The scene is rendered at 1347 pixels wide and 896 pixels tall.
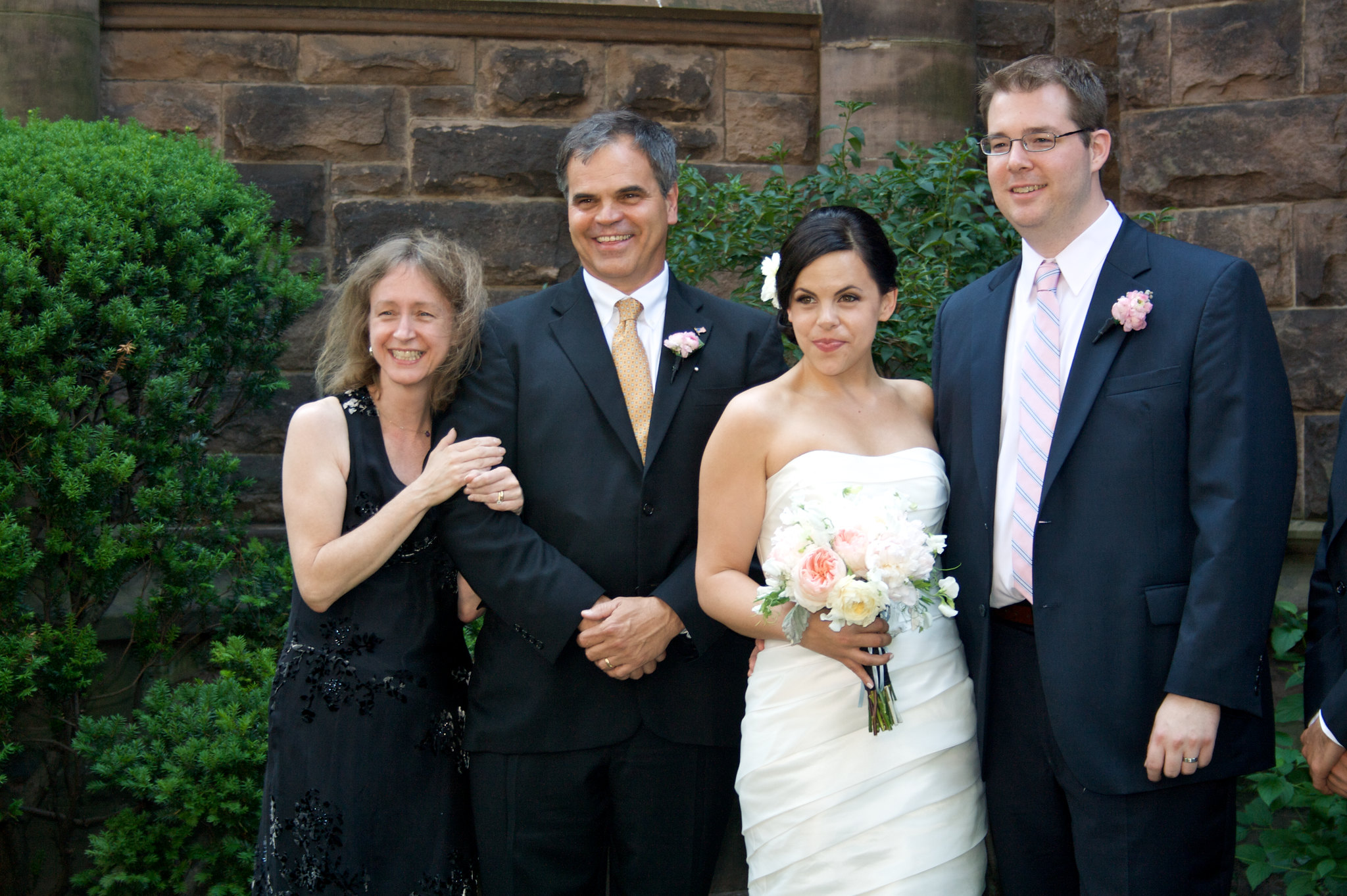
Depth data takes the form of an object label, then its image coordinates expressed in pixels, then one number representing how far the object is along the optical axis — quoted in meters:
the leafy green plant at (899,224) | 3.72
